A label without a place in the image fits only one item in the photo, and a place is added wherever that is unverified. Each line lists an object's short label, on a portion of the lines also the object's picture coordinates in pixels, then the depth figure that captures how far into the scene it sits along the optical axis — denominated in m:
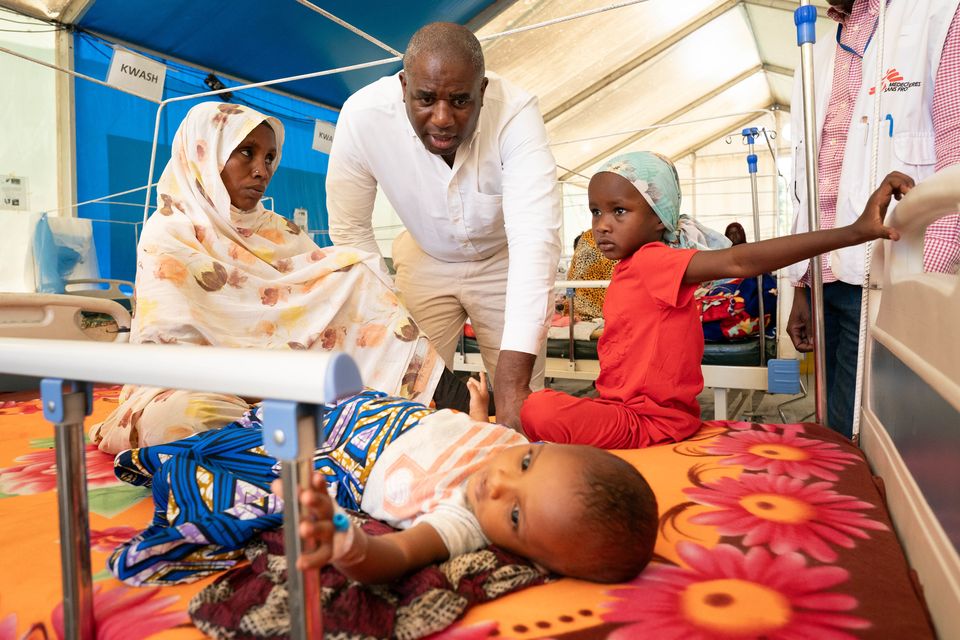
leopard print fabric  5.25
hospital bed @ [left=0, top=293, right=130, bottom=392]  3.02
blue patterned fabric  1.09
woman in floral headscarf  2.07
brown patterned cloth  0.88
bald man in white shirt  2.02
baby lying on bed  1.02
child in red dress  1.85
